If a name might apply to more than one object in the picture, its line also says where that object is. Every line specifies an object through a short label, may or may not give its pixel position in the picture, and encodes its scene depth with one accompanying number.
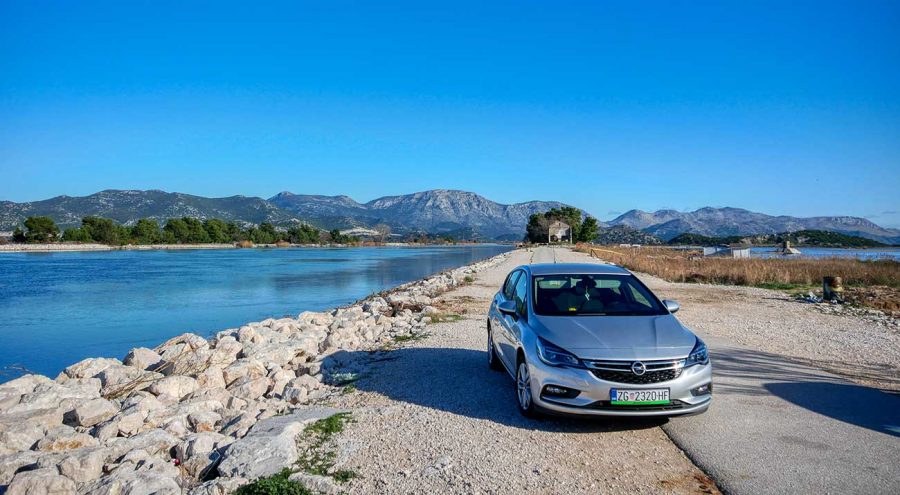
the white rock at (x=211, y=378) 8.74
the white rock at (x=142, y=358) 10.55
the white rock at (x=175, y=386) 8.05
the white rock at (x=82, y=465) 4.57
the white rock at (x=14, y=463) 4.82
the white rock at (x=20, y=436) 5.57
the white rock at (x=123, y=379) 8.68
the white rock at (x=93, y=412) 6.45
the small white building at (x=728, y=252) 45.90
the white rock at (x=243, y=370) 9.24
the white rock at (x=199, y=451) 4.93
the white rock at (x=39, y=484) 4.18
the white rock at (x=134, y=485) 4.18
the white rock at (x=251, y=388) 8.11
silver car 5.30
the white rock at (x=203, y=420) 6.44
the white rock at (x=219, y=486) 4.25
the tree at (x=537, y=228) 120.51
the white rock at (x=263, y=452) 4.61
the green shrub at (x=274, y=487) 4.17
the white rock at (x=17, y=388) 7.48
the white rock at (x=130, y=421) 6.23
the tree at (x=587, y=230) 115.31
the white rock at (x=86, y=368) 9.70
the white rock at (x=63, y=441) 5.50
